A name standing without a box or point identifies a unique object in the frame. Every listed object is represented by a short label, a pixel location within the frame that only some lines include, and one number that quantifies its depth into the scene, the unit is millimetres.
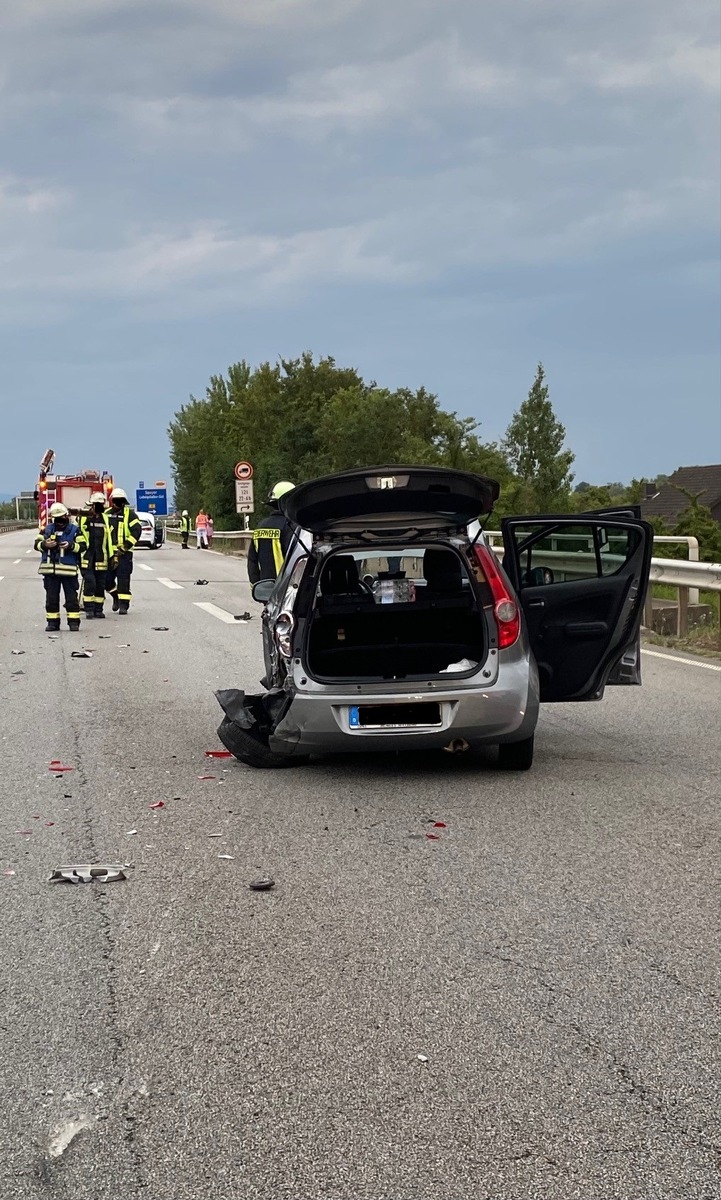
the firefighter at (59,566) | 18094
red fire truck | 46875
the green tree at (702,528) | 29797
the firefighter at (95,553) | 19906
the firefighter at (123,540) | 20500
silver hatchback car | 7680
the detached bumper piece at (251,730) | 8242
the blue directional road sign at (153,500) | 82938
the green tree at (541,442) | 82250
